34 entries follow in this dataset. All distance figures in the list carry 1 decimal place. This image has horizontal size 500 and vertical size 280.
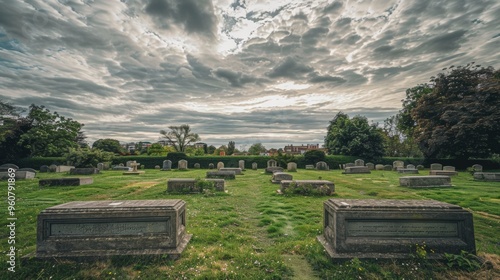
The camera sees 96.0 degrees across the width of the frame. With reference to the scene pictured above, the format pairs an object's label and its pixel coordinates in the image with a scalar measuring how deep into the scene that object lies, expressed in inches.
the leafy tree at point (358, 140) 1389.0
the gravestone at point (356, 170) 944.9
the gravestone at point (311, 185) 434.9
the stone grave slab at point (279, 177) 583.5
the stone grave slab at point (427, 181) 522.9
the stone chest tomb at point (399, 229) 153.2
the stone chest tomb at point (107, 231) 154.1
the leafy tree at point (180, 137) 2303.2
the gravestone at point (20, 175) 665.0
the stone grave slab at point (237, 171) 908.0
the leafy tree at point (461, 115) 932.0
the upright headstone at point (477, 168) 854.1
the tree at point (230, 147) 2201.8
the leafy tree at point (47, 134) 1239.5
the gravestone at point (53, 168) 989.5
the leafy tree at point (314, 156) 1304.1
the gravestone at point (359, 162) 1209.4
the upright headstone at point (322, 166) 1189.1
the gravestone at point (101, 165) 1067.7
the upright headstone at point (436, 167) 1028.2
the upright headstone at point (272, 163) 1117.7
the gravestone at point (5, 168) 751.6
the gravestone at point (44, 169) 1019.3
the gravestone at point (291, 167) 1030.4
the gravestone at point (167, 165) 1135.0
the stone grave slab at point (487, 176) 620.4
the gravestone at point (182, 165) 1132.5
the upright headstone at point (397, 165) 1133.3
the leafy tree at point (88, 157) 903.7
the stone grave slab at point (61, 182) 520.1
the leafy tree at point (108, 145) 2062.0
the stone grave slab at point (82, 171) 854.5
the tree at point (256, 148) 2586.6
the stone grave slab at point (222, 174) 711.7
